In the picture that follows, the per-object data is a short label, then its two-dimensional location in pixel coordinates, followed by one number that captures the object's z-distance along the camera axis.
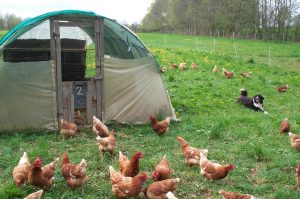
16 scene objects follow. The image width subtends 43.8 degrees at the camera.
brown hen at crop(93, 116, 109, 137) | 7.99
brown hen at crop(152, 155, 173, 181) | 5.75
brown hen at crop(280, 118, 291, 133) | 9.00
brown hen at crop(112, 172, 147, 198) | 5.25
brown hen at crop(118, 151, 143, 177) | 5.80
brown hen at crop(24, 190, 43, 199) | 4.85
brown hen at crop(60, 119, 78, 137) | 8.45
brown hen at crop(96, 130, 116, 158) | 7.16
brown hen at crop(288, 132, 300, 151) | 7.58
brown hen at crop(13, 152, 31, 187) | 5.71
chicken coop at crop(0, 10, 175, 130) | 8.86
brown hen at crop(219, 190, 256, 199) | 4.84
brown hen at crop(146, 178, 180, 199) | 5.25
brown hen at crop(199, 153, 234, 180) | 6.01
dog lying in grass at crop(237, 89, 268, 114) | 11.69
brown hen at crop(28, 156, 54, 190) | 5.47
